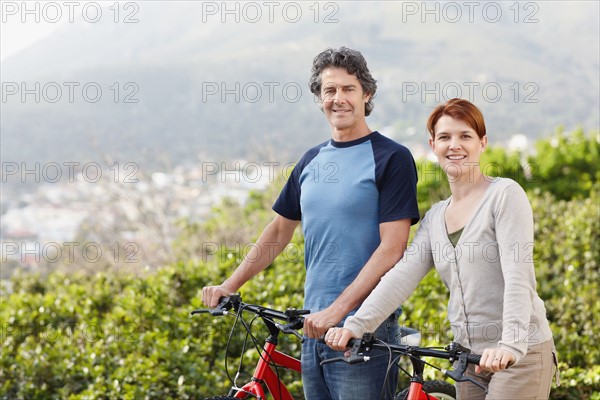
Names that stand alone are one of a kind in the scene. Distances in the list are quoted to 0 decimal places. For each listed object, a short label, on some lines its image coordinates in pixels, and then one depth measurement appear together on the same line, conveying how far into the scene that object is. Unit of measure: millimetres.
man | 5504
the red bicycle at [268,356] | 5563
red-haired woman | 4926
